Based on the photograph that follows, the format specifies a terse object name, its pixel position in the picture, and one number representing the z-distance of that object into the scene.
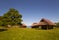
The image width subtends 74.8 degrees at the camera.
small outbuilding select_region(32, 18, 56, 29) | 16.15
